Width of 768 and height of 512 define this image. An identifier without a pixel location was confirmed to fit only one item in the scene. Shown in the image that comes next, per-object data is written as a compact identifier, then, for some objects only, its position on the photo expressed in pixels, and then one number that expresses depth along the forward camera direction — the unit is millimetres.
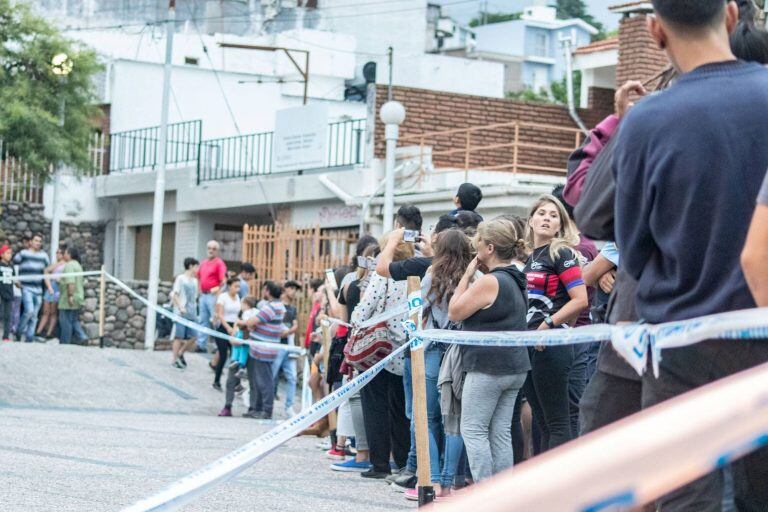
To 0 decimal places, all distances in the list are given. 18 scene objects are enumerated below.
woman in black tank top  8016
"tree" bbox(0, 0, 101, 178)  27688
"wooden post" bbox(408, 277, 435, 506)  7691
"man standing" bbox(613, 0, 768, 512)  3752
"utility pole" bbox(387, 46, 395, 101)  26003
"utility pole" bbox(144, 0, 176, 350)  25688
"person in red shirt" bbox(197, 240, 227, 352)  23000
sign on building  28156
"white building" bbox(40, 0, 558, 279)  26703
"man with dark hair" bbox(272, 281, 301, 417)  18562
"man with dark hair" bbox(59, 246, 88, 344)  23547
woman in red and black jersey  8359
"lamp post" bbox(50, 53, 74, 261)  28125
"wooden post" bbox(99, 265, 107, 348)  24125
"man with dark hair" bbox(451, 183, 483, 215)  10500
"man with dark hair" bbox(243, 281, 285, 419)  18234
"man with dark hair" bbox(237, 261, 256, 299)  21734
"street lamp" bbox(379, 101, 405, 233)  19453
